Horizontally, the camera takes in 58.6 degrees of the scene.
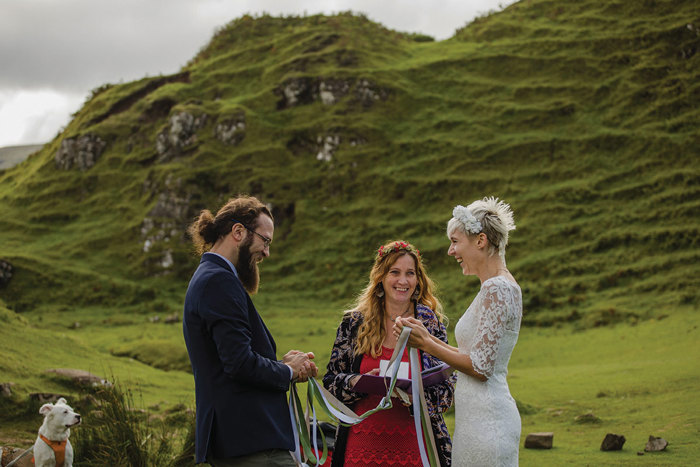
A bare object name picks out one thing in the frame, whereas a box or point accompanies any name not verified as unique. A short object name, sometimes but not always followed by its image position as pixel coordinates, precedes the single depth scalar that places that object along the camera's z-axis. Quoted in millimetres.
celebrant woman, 5246
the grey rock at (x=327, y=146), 48906
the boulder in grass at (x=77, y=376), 11984
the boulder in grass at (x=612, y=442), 10273
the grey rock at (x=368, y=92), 52531
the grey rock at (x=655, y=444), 9812
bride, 4289
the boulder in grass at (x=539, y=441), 10844
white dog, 6371
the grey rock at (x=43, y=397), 10156
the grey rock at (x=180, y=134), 52094
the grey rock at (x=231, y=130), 51219
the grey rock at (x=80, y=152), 54875
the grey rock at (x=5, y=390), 10148
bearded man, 3908
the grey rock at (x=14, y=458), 6504
